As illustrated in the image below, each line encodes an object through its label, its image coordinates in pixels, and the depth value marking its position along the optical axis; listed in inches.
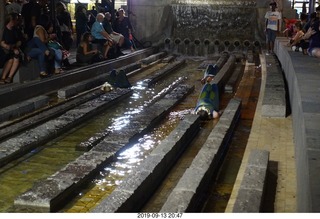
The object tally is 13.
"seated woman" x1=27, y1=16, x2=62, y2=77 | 443.2
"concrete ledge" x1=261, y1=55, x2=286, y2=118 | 330.0
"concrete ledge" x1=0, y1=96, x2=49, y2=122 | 335.7
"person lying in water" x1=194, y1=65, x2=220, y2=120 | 345.7
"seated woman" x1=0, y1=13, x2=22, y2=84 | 402.0
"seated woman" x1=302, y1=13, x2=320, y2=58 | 450.9
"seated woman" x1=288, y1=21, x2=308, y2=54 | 488.7
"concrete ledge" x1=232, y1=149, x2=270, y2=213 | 174.4
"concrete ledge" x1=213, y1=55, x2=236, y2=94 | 471.9
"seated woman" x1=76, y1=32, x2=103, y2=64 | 537.9
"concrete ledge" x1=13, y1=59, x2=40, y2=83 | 421.6
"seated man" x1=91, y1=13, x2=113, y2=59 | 590.2
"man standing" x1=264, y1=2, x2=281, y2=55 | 664.4
